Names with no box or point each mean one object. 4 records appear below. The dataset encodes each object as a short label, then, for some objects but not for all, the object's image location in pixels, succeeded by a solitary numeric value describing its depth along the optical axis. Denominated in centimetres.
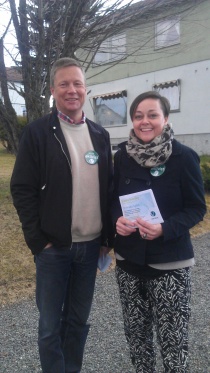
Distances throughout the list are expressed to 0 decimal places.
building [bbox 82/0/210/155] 1360
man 221
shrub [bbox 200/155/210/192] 900
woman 213
